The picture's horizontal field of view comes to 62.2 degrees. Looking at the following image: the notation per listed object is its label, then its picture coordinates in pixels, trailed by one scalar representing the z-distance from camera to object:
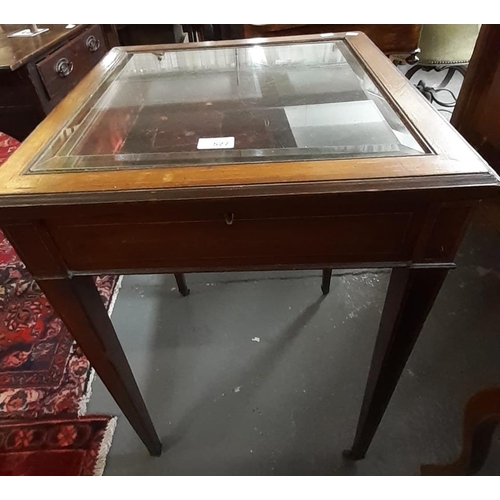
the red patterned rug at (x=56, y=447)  0.91
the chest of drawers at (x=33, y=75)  0.99
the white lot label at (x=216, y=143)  0.57
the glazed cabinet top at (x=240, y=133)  0.47
